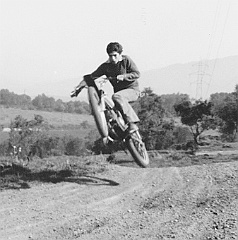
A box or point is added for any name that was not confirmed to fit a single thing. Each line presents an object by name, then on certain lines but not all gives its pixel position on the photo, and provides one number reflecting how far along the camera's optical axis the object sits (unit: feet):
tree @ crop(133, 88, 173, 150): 110.42
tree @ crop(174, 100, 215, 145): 135.23
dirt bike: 30.30
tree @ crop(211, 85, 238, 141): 145.48
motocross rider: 31.22
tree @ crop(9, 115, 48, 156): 180.75
